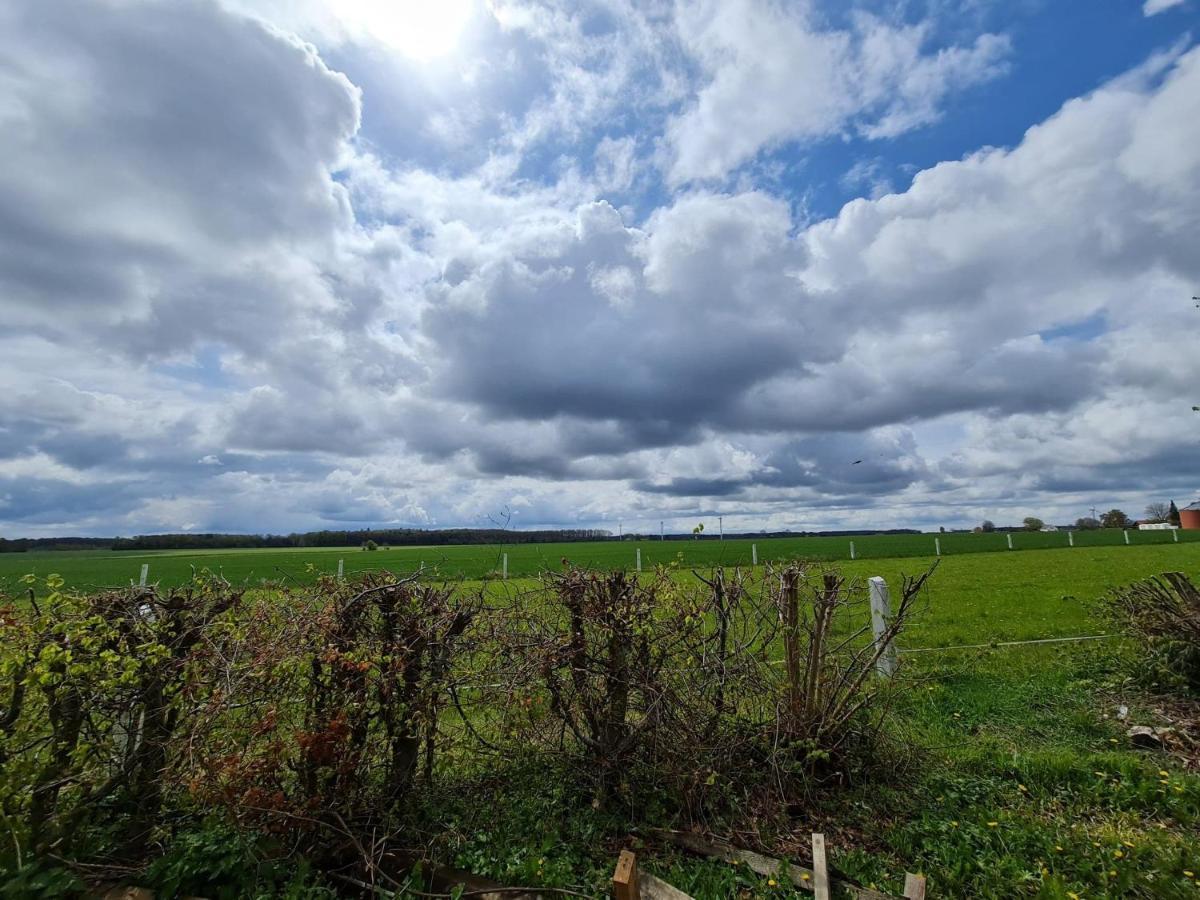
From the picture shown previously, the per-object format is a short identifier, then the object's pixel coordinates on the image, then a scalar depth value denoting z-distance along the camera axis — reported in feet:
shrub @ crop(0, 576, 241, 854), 11.07
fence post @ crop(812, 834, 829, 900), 10.74
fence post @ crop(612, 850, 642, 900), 9.41
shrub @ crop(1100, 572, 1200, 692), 20.85
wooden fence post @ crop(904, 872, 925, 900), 10.71
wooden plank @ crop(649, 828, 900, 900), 11.01
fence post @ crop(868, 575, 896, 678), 20.77
